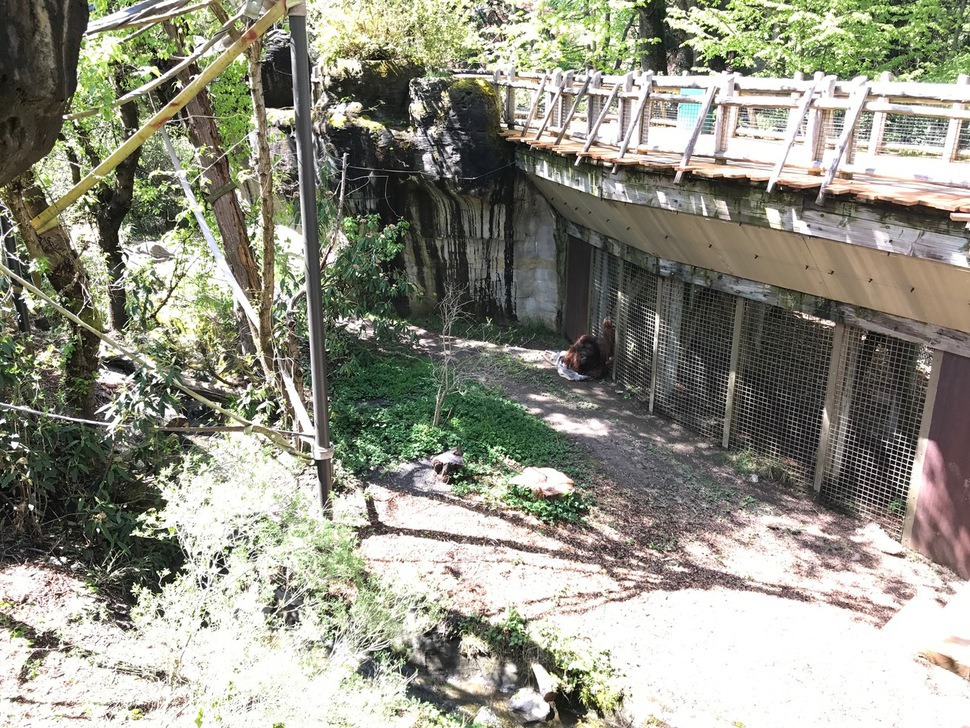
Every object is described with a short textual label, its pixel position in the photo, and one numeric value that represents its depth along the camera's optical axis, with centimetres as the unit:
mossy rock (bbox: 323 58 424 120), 1592
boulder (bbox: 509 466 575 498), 1002
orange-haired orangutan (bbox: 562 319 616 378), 1451
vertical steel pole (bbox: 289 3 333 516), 556
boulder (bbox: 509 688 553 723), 718
